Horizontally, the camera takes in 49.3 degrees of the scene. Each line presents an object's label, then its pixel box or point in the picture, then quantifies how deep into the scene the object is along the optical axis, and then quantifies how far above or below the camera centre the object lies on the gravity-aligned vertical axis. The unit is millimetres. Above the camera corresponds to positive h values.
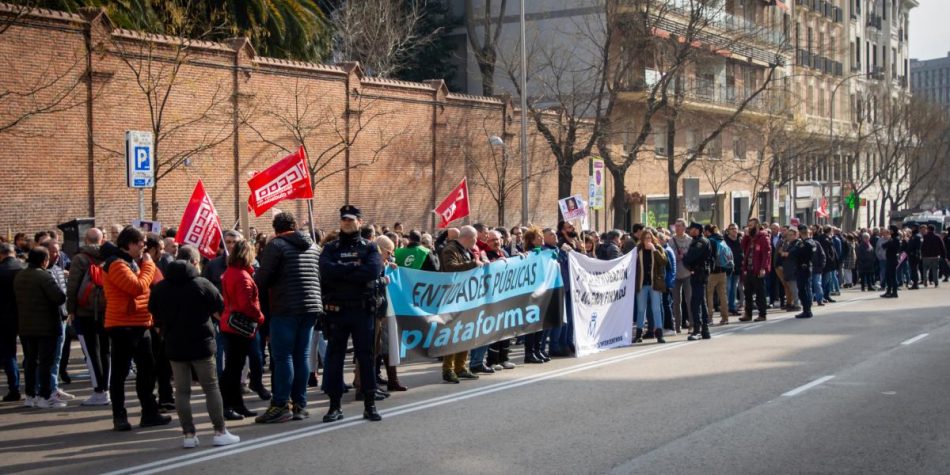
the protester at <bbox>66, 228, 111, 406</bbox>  11008 -718
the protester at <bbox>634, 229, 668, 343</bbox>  16906 -686
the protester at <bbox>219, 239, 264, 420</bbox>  9805 -641
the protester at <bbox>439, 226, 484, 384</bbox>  12805 -266
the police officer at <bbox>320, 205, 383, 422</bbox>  9680 -509
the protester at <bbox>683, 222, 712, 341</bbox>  17094 -710
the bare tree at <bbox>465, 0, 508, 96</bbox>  41438 +8555
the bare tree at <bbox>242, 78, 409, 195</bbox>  27717 +3135
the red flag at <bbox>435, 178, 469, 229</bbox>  20812 +627
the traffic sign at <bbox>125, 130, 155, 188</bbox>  17556 +1413
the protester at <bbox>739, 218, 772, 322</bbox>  20172 -647
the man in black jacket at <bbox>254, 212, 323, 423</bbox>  9781 -599
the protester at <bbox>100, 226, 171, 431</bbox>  9727 -753
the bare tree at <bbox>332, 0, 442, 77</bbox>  39250 +8096
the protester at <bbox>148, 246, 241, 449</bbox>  8773 -781
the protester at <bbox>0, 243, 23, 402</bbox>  11719 -988
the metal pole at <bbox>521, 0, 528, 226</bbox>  28578 +2381
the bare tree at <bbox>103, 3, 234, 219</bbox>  23328 +3510
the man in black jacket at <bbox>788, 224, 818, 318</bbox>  20719 -612
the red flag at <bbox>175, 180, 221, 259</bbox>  13384 +188
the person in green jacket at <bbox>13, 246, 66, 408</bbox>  11148 -773
